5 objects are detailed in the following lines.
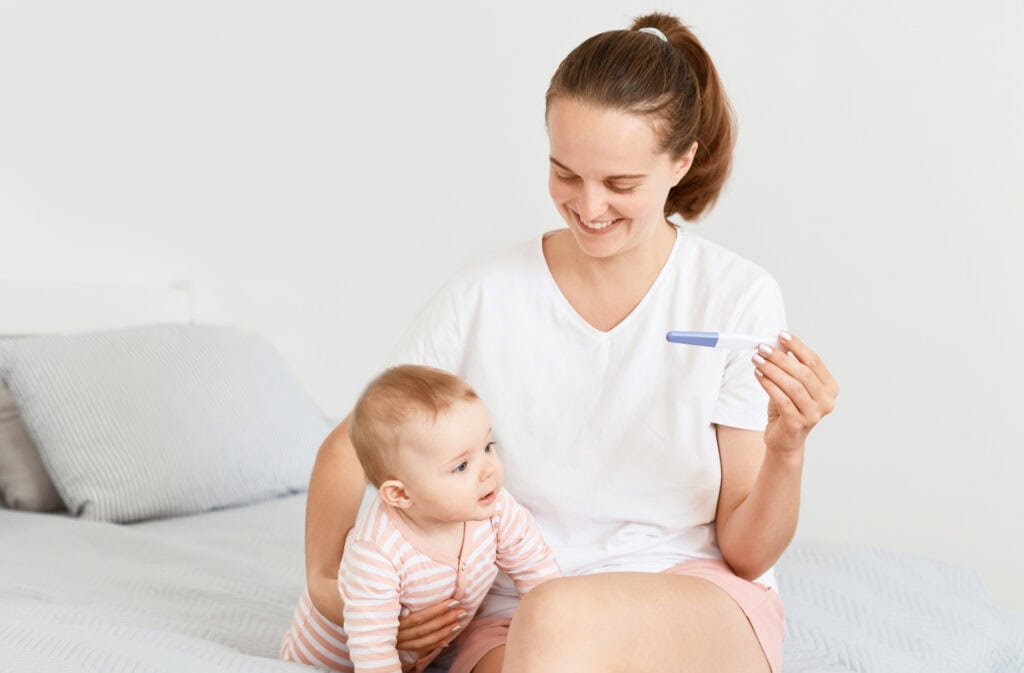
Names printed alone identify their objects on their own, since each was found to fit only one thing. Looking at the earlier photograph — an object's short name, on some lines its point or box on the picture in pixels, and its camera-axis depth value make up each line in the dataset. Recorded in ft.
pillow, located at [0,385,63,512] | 7.73
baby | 4.05
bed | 4.85
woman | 4.33
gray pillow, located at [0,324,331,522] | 7.54
